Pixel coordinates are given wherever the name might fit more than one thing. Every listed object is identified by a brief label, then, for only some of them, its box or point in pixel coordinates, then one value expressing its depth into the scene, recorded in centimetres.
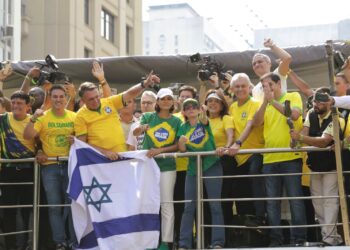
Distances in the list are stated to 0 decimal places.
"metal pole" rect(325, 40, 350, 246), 827
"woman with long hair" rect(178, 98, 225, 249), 880
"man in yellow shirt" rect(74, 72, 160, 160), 929
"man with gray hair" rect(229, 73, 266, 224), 904
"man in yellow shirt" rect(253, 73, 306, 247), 866
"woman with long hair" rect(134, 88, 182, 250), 907
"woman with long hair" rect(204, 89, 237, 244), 913
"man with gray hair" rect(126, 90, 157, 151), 981
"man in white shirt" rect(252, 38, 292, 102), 941
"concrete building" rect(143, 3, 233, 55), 9962
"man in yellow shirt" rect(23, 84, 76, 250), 936
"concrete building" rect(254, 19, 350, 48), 9262
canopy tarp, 1133
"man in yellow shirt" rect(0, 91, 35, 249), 963
